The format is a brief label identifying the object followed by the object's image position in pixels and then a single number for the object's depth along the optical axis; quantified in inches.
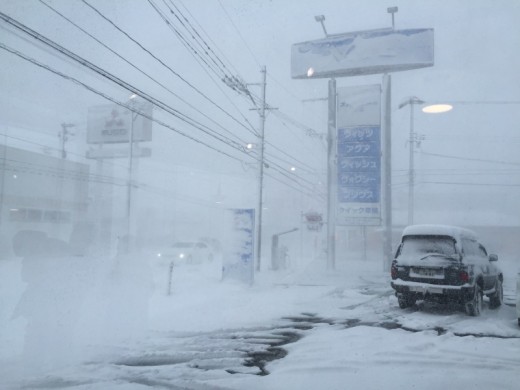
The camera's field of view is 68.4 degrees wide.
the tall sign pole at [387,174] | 785.6
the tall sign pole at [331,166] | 806.5
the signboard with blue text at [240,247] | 516.7
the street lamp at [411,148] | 1090.7
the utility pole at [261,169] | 678.5
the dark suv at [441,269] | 320.2
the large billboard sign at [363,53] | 826.2
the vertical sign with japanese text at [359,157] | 767.1
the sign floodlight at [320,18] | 764.6
